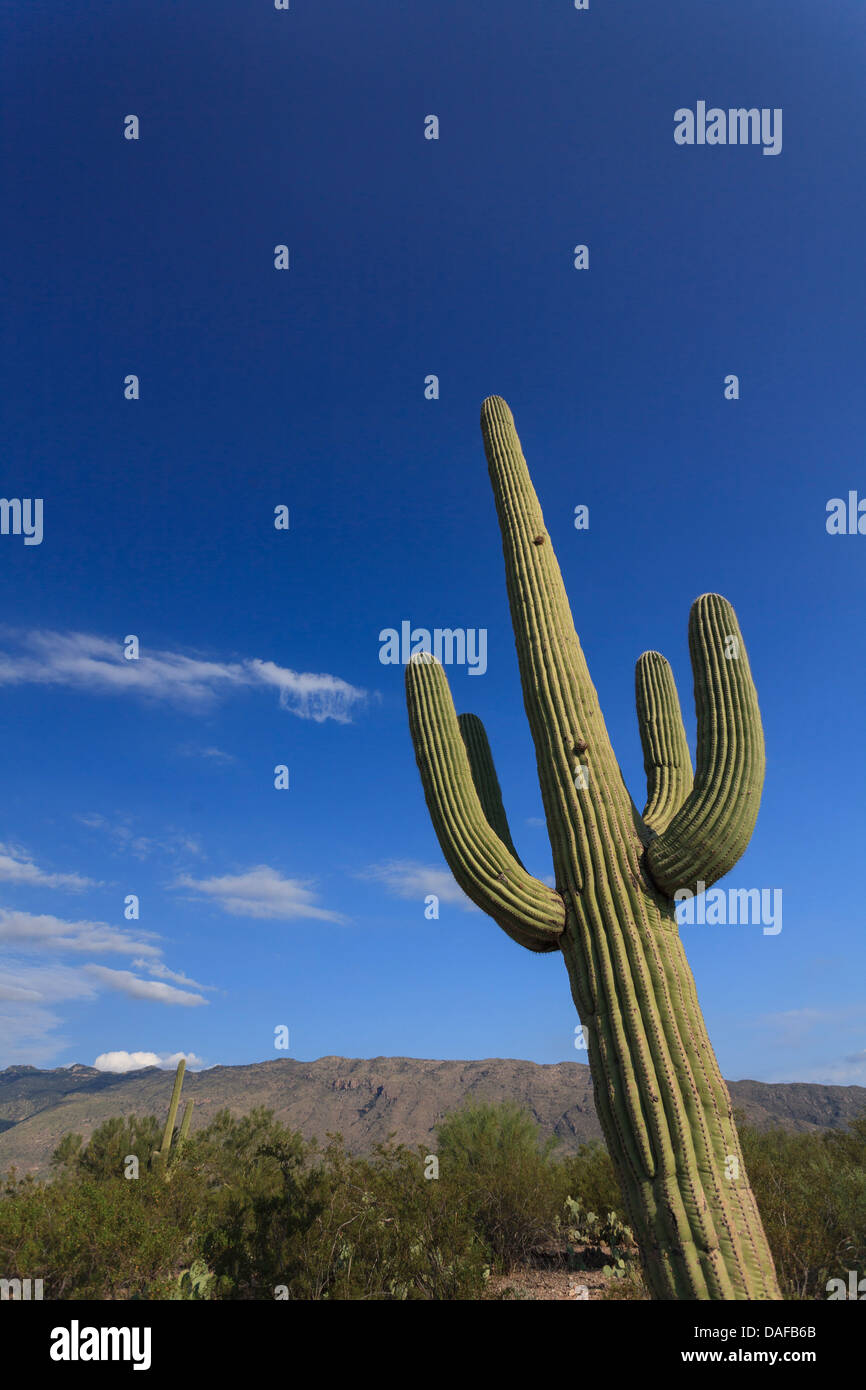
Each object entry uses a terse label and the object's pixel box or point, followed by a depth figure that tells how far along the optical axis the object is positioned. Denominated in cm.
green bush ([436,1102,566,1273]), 920
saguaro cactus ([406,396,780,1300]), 336
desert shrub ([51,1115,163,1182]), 1761
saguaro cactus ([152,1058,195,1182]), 1080
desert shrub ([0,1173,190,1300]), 712
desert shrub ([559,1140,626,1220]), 1043
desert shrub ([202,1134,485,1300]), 738
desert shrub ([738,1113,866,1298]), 740
